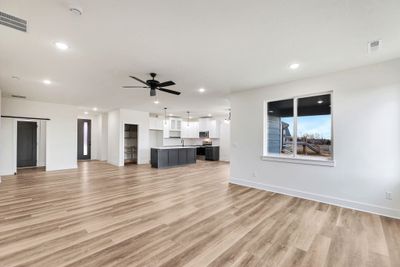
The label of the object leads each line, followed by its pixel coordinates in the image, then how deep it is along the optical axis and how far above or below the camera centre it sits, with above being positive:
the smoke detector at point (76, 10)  1.91 +1.32
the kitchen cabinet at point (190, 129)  11.36 +0.38
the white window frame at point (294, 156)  3.89 -0.51
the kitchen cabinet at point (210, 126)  11.06 +0.58
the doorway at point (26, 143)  7.72 -0.33
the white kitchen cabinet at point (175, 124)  10.90 +0.71
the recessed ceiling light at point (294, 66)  3.41 +1.33
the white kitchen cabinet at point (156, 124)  9.99 +0.65
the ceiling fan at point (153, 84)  3.86 +1.09
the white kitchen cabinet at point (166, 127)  10.48 +0.49
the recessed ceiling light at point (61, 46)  2.71 +1.36
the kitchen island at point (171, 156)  8.08 -0.98
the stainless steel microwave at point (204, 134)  11.43 +0.09
